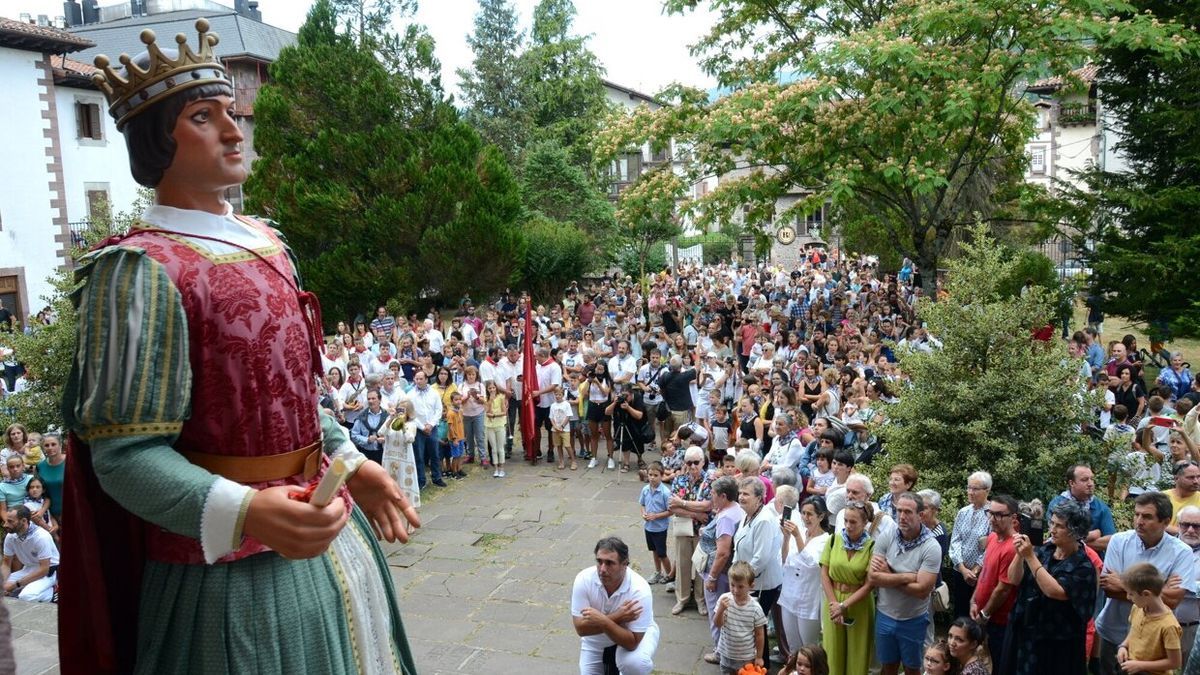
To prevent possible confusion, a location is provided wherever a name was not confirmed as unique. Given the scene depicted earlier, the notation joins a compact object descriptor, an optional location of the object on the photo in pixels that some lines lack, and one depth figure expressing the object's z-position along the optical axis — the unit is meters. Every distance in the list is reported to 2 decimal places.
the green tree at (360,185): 21.66
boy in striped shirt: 6.45
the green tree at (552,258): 27.41
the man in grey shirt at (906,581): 6.10
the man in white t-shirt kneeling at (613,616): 5.73
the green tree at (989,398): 7.38
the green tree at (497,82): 36.62
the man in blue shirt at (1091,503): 6.40
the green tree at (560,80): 37.16
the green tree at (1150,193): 13.98
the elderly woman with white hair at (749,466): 8.04
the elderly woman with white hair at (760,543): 6.99
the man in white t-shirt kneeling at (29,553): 7.88
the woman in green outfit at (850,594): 6.25
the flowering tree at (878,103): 13.32
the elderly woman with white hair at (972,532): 6.48
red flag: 13.14
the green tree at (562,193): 30.95
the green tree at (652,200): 15.93
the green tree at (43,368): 10.91
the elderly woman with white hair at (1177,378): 10.54
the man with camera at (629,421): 12.59
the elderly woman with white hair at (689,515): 8.37
